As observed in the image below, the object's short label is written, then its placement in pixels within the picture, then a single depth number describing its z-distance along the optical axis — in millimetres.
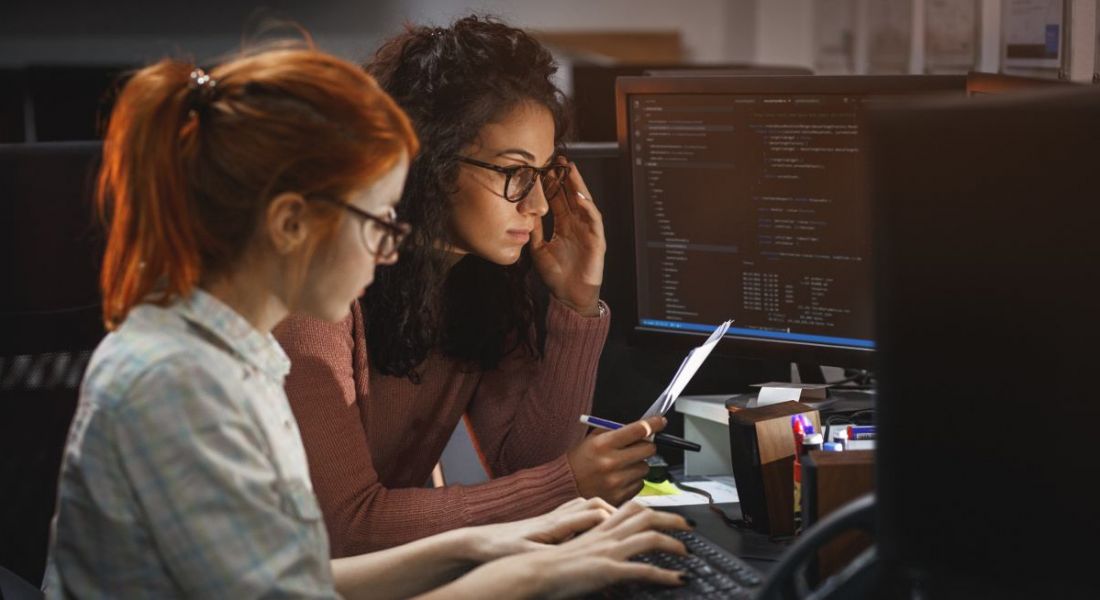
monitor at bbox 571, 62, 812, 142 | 3354
